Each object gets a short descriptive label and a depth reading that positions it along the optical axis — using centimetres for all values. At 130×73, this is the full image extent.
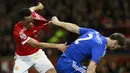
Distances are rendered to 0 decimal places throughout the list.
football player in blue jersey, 1783
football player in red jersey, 2052
